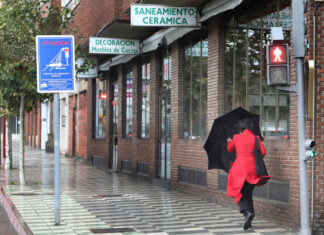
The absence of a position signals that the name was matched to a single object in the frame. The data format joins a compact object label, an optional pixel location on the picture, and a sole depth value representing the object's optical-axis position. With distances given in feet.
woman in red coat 32.40
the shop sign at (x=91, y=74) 79.69
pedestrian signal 27.58
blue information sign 33.32
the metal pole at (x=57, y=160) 32.91
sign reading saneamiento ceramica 43.57
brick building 34.35
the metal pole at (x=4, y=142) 85.76
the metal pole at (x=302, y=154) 28.19
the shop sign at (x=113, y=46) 59.06
